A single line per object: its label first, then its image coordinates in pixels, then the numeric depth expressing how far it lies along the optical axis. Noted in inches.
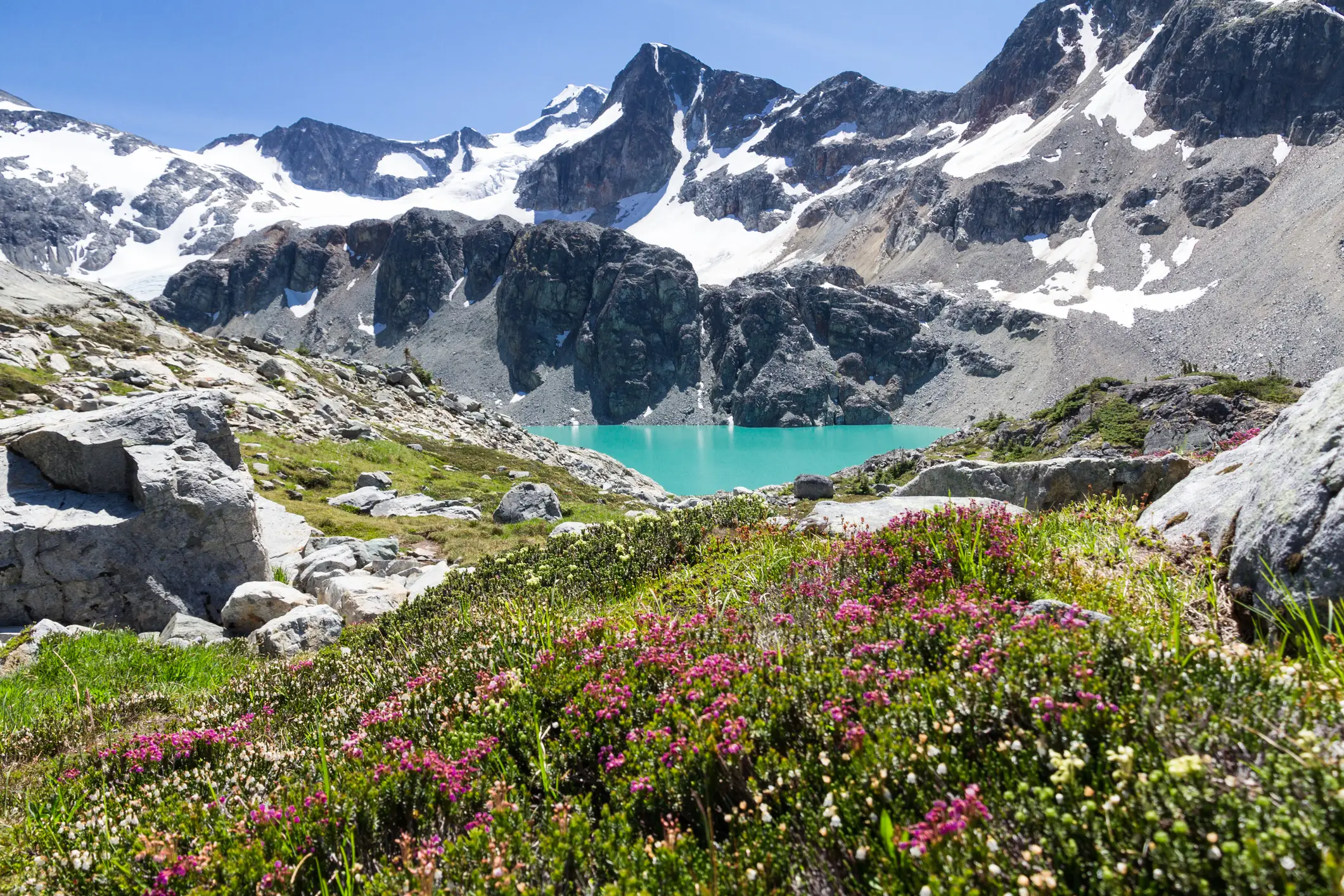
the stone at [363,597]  409.1
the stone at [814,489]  1218.6
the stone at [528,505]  819.4
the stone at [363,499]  820.0
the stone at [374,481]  917.8
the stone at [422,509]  807.1
